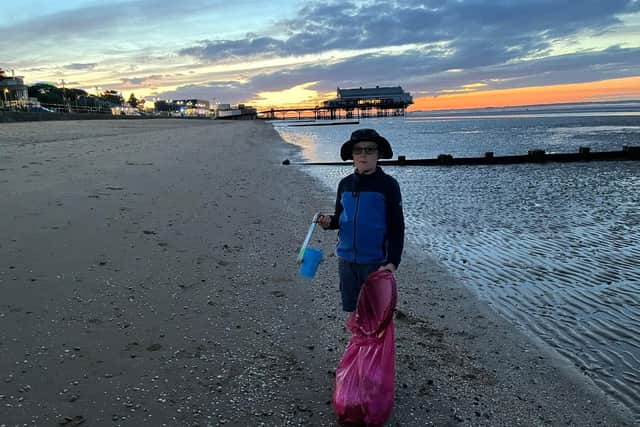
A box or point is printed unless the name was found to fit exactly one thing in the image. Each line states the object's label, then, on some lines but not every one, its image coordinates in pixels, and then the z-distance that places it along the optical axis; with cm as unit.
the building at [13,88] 7833
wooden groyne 1917
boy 292
